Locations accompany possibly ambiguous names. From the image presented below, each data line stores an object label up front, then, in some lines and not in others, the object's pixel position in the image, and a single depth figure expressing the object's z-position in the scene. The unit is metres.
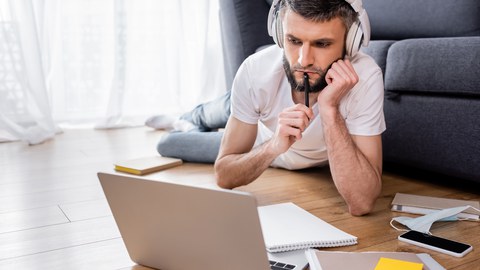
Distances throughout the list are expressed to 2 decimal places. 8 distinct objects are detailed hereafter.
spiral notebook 1.15
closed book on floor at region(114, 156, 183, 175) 1.94
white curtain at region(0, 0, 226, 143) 2.65
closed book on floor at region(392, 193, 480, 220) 1.39
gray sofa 1.52
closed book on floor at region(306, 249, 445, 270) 1.04
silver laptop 0.87
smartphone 1.17
